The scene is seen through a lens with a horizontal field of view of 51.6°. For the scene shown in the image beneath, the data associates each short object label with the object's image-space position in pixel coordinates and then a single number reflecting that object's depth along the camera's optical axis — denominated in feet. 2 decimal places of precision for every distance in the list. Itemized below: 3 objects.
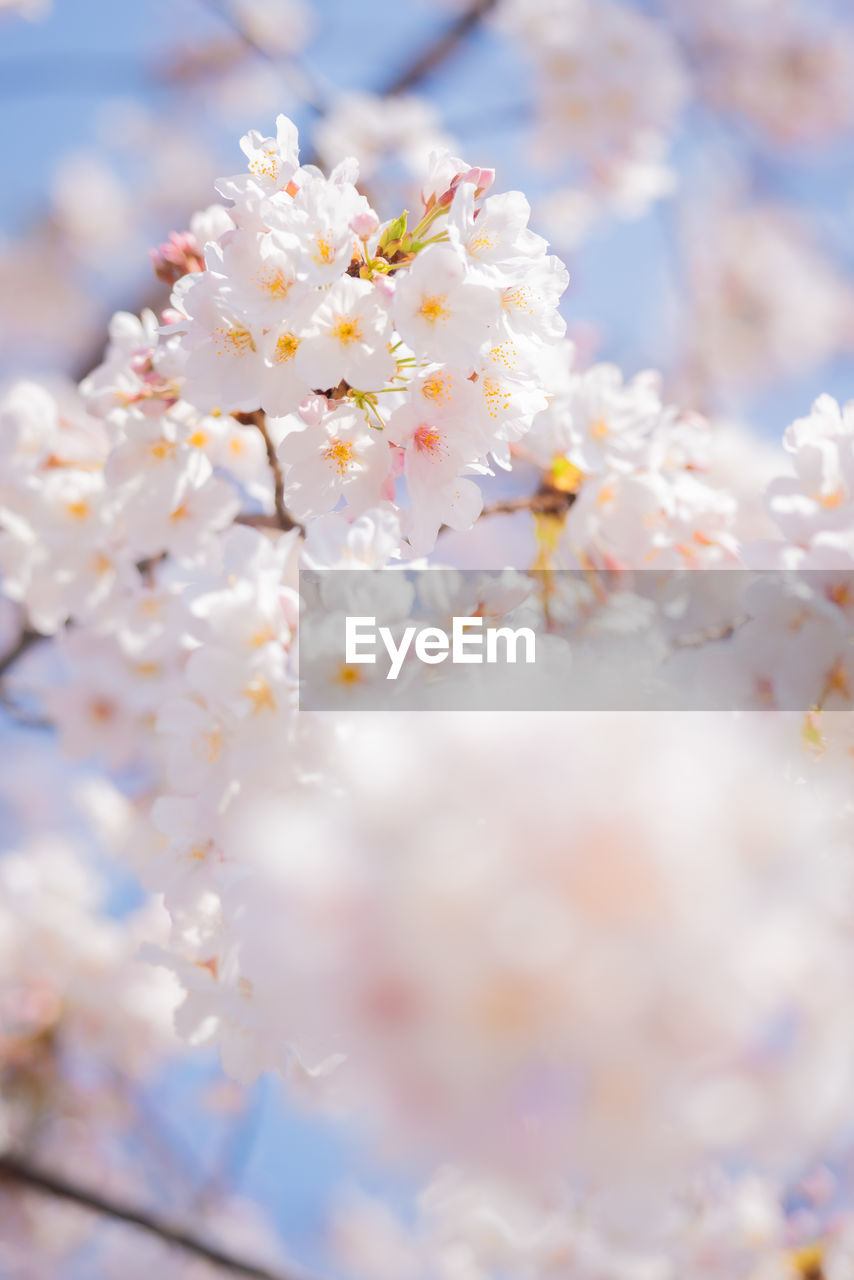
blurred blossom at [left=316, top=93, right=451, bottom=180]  11.94
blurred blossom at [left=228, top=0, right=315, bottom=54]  22.83
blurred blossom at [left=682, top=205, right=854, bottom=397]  22.03
